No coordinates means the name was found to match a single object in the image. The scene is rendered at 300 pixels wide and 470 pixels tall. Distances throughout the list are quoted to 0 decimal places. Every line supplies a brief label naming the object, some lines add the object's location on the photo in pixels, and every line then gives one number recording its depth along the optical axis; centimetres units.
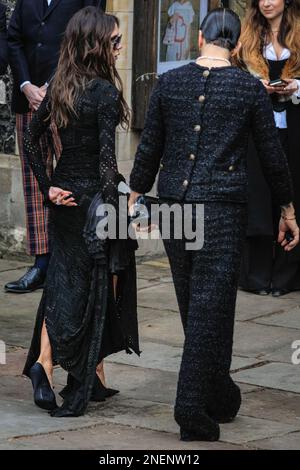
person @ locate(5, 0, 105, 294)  909
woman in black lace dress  645
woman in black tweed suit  597
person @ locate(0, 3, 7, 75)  905
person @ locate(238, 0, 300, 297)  889
